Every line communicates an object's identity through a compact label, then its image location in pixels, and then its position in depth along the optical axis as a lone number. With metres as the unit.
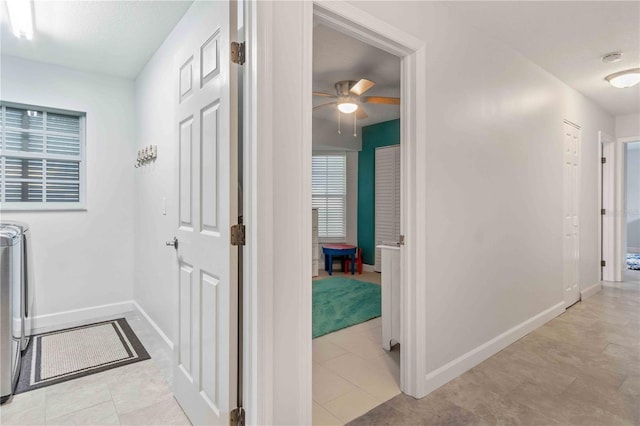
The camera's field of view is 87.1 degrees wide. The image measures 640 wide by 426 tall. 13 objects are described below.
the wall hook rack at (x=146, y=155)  2.97
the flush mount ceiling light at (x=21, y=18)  2.21
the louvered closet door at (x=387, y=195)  5.52
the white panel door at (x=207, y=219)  1.47
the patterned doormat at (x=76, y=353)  2.32
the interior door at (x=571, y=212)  3.75
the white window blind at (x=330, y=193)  6.27
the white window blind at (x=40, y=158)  3.16
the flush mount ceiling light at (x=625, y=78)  3.32
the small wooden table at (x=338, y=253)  5.70
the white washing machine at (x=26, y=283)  2.40
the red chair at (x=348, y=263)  5.86
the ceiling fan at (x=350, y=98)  3.48
